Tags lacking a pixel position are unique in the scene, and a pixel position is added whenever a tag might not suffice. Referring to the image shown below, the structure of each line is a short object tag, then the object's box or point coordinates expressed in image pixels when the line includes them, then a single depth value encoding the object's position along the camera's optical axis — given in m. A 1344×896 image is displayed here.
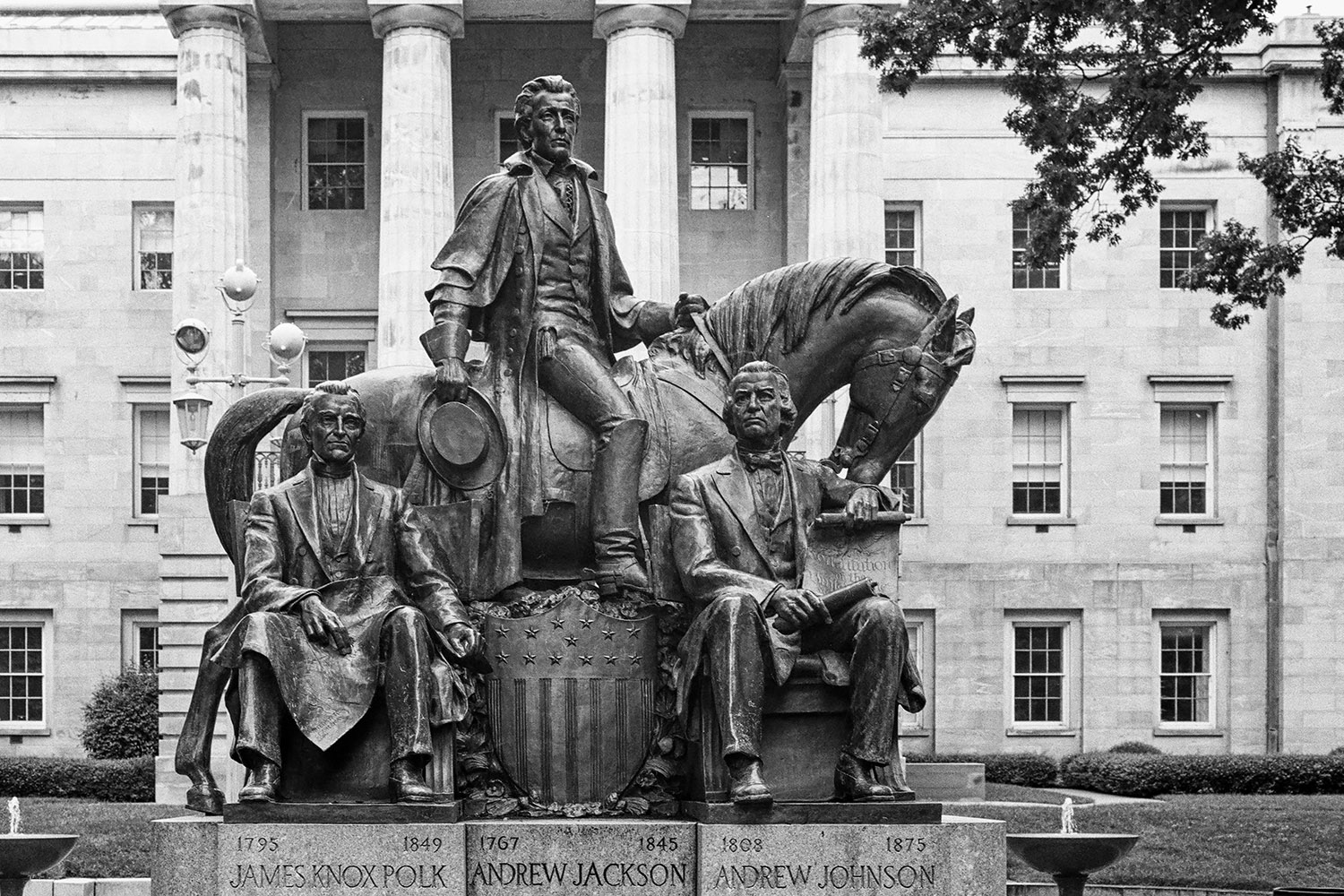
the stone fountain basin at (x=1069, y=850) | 14.13
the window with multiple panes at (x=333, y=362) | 54.22
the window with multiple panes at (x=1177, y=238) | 53.38
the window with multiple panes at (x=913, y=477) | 53.19
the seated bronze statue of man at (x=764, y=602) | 11.34
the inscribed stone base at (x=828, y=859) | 11.27
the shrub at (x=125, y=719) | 45.19
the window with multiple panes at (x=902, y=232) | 53.88
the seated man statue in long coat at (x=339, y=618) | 11.32
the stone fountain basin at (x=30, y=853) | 14.20
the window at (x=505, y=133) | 54.66
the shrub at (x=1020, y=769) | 45.66
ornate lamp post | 31.98
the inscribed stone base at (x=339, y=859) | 11.16
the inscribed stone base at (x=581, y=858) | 11.37
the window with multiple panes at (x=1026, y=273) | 53.06
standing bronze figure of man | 12.73
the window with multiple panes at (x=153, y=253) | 54.50
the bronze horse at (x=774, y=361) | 13.28
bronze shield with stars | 12.11
